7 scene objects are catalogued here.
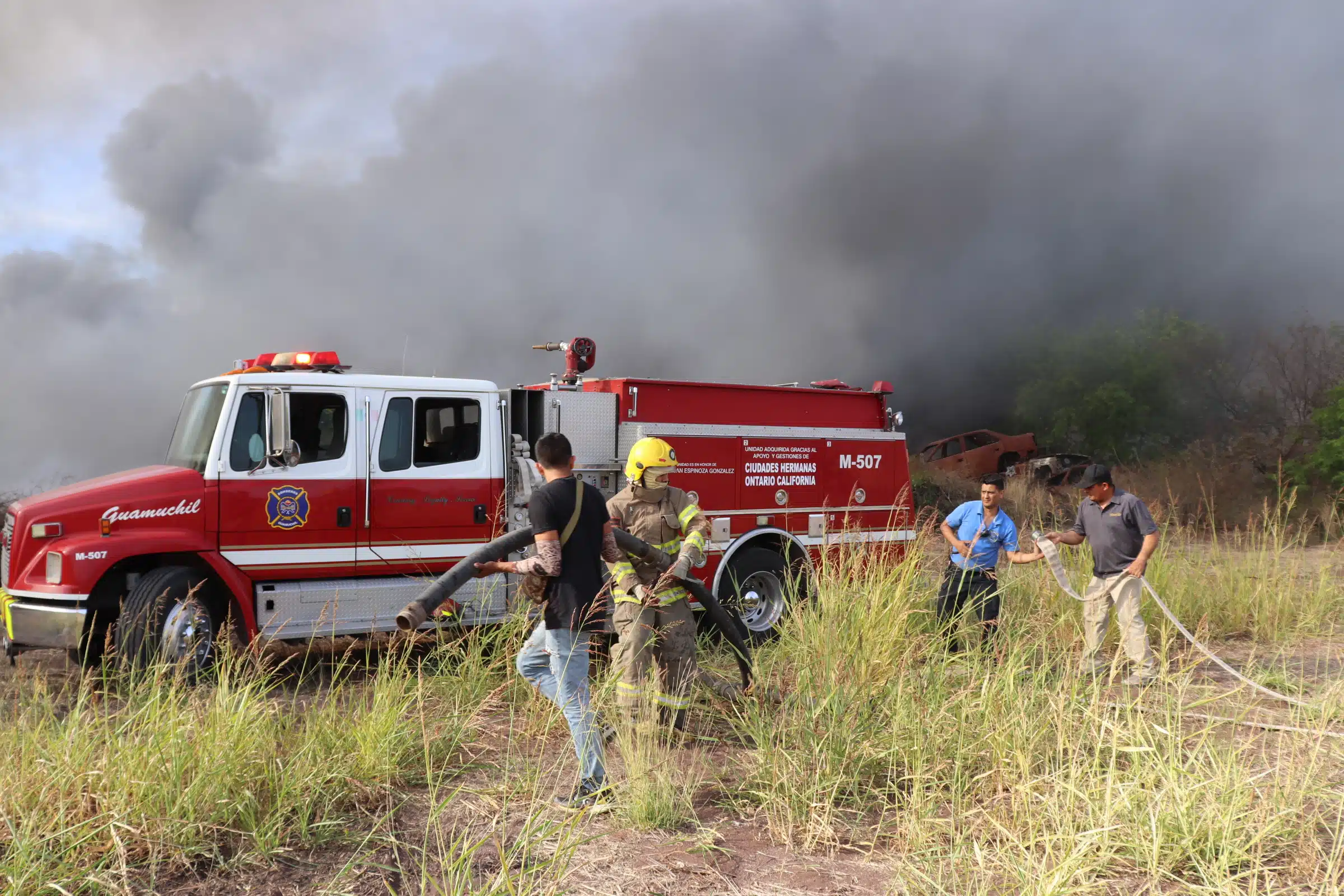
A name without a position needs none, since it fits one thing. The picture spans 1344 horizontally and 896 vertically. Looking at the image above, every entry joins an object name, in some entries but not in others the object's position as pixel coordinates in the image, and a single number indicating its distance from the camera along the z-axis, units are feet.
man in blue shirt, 22.69
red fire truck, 19.77
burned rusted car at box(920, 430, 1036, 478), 71.77
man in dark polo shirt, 21.22
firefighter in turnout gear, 16.02
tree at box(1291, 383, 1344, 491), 57.26
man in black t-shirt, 13.62
